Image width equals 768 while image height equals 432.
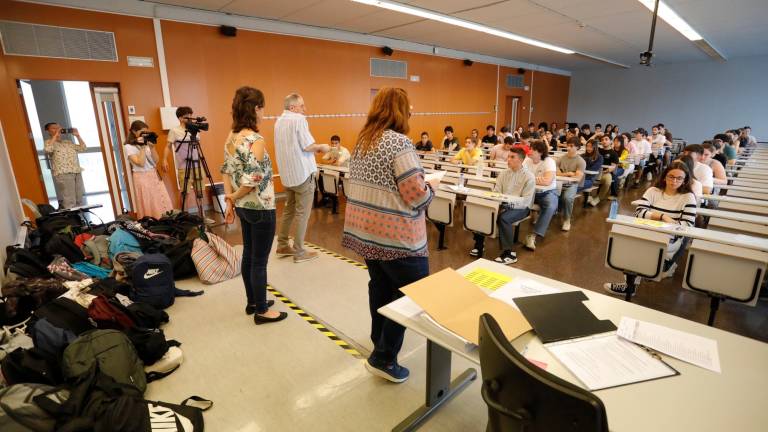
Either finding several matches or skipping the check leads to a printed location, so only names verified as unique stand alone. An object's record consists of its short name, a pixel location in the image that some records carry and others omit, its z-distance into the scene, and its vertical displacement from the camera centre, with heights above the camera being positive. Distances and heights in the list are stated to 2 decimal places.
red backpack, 2.58 -1.21
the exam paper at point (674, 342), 1.23 -0.72
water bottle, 3.16 -0.71
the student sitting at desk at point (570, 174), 5.55 -0.74
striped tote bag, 3.61 -1.23
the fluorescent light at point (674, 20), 5.99 +1.75
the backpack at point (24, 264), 3.04 -1.05
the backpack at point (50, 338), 2.11 -1.12
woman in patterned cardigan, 1.76 -0.33
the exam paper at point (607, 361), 1.15 -0.72
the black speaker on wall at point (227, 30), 6.39 +1.50
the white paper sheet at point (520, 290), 1.62 -0.69
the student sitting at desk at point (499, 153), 7.18 -0.56
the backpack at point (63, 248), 3.49 -1.04
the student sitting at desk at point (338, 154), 6.34 -0.46
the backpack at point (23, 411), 1.59 -1.14
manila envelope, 1.35 -0.66
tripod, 4.79 -0.53
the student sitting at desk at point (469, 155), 6.94 -0.56
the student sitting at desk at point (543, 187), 4.77 -0.77
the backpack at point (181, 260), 3.67 -1.22
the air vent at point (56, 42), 4.74 +1.06
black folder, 1.35 -0.69
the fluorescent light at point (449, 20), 5.99 +1.79
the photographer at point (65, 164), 5.09 -0.48
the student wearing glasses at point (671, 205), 3.17 -0.71
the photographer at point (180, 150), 5.12 -0.32
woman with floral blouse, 2.48 -0.35
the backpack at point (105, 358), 1.98 -1.17
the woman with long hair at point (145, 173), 4.73 -0.56
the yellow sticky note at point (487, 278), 1.73 -0.69
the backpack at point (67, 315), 2.41 -1.14
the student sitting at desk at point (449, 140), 9.14 -0.40
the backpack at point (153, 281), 3.04 -1.18
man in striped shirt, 3.72 -0.36
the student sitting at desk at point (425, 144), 8.71 -0.47
